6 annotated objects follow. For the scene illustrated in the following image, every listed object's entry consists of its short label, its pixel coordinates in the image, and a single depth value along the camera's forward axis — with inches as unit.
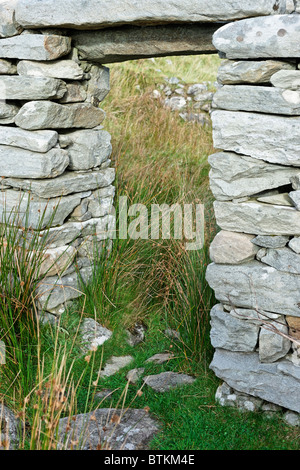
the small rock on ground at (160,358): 128.6
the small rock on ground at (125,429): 96.4
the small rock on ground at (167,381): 118.1
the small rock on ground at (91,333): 130.3
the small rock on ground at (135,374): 122.6
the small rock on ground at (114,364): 126.2
